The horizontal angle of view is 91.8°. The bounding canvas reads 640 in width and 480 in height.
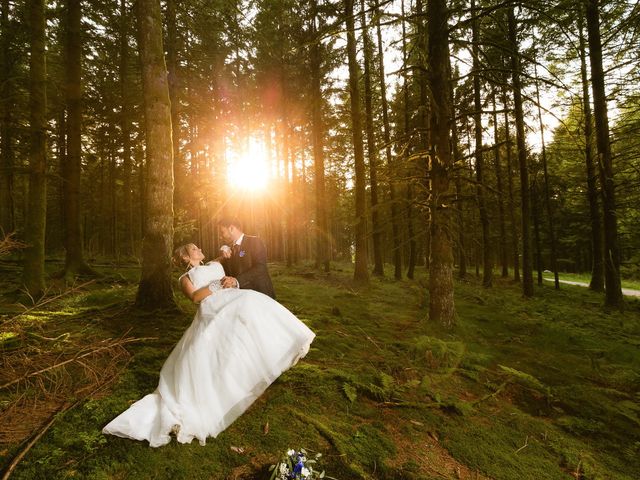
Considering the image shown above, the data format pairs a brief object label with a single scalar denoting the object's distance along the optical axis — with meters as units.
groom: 4.48
